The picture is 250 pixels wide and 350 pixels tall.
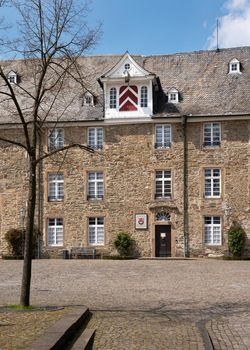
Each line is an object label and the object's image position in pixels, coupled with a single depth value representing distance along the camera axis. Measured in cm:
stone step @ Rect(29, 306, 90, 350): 641
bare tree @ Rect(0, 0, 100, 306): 1105
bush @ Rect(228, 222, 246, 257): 2748
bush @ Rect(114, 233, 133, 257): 2859
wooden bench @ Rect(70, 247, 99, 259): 2906
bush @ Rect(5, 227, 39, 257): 2956
